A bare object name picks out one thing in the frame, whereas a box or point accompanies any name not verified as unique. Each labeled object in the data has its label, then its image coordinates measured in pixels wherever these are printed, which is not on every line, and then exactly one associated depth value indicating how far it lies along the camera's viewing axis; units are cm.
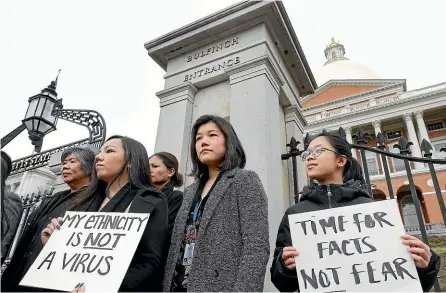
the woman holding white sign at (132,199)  164
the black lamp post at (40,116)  622
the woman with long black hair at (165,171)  282
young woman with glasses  152
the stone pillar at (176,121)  354
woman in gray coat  159
